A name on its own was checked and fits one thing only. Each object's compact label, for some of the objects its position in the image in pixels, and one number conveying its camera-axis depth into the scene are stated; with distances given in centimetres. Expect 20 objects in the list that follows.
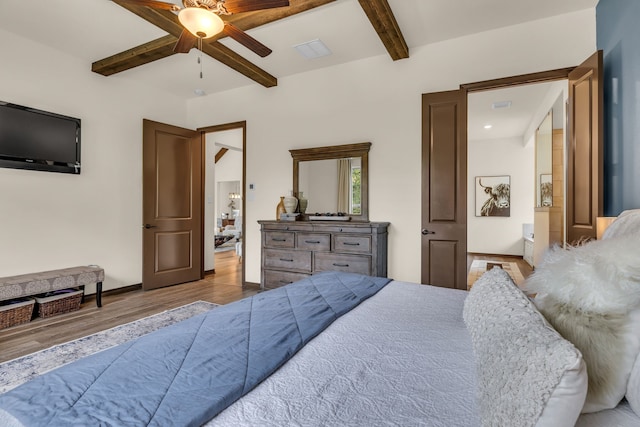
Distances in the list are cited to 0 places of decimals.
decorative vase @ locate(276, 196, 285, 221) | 416
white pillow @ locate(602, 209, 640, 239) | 123
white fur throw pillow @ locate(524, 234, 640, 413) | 67
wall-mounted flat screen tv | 320
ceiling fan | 208
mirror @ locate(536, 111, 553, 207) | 536
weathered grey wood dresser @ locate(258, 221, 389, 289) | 341
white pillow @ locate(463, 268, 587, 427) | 55
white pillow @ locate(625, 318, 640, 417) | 65
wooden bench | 294
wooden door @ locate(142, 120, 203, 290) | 436
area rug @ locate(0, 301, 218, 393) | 212
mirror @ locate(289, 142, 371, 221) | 380
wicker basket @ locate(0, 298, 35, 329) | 292
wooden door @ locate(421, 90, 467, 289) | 323
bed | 60
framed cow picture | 743
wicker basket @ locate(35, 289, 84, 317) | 321
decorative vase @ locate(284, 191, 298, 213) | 408
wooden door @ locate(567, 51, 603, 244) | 237
